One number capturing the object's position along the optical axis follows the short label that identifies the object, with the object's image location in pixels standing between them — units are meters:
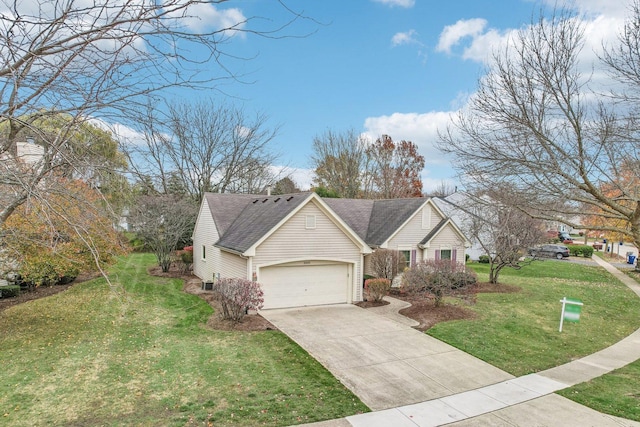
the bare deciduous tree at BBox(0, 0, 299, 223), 3.23
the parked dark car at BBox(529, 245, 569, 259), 39.62
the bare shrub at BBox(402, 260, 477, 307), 13.86
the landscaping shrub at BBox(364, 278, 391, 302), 15.92
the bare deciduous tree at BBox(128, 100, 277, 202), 31.85
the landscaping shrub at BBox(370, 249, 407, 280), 18.77
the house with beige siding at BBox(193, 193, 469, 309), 14.54
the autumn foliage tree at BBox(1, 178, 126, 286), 4.18
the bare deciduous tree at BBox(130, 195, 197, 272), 22.55
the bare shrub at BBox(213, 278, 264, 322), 12.23
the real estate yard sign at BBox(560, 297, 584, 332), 11.92
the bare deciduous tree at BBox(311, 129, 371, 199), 41.25
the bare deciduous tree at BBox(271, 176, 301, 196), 38.72
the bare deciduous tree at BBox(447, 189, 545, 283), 19.41
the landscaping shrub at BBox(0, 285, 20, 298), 16.67
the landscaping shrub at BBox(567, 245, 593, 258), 41.00
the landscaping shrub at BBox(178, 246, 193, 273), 23.80
